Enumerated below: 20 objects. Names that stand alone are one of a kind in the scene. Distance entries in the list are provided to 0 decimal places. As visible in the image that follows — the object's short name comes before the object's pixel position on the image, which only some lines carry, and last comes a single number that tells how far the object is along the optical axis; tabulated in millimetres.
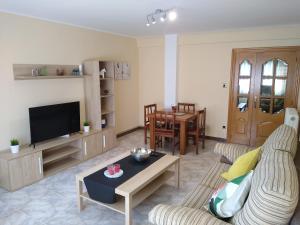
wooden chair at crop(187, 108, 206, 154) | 4520
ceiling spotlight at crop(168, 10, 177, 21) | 3072
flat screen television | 3469
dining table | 4336
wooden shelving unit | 4344
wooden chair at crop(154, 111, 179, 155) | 4430
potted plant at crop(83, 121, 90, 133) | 4324
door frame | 4461
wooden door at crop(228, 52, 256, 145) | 4859
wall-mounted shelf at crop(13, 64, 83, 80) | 3416
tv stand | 3087
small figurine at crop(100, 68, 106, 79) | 4559
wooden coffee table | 2268
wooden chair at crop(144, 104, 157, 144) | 4943
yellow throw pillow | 2135
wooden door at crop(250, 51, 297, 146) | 4570
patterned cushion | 1643
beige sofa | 1247
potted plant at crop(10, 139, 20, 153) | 3227
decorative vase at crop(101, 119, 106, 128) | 4668
